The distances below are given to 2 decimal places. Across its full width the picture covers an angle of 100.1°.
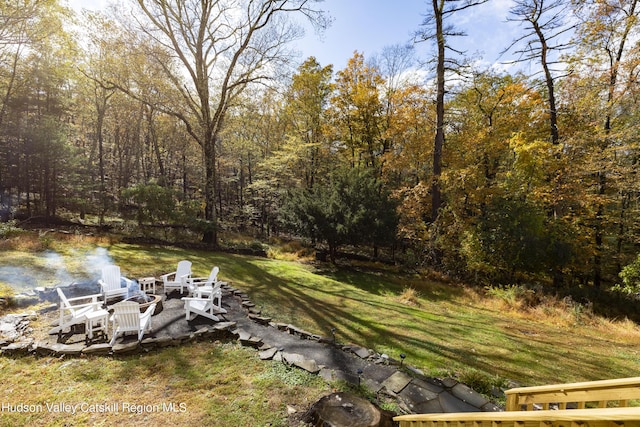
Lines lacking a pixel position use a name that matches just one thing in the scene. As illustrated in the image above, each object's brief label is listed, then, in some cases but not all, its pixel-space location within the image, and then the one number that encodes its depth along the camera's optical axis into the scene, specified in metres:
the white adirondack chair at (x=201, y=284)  6.37
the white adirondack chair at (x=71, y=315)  4.52
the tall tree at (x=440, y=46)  10.48
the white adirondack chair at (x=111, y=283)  6.02
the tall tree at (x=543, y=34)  10.75
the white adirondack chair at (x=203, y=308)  5.45
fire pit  5.69
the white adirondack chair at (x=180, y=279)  6.86
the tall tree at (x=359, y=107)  16.66
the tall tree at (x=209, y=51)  11.86
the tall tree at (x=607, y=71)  9.49
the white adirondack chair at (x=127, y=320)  4.36
